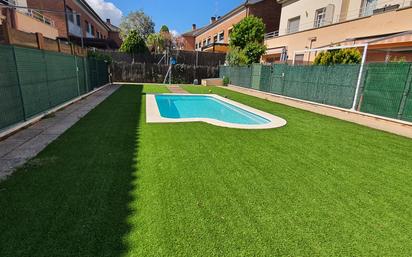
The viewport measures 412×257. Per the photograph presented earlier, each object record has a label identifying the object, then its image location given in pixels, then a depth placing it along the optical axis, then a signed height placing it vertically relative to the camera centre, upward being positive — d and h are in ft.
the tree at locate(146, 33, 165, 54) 128.98 +15.45
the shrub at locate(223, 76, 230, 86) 74.06 -2.12
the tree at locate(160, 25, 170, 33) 185.69 +33.42
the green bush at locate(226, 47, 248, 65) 66.90 +5.02
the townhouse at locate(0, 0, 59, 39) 42.14 +9.15
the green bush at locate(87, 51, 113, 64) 54.24 +2.83
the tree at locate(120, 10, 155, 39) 170.50 +33.74
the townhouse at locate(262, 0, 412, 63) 40.60 +11.16
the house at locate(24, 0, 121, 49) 70.23 +16.34
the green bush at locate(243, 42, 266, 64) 66.54 +6.60
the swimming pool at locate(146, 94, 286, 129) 25.26 -5.57
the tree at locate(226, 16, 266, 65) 69.56 +11.83
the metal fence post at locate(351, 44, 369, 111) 26.66 -0.61
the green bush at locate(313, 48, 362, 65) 30.50 +2.82
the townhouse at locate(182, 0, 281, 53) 89.71 +23.58
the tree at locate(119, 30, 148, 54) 83.97 +8.99
